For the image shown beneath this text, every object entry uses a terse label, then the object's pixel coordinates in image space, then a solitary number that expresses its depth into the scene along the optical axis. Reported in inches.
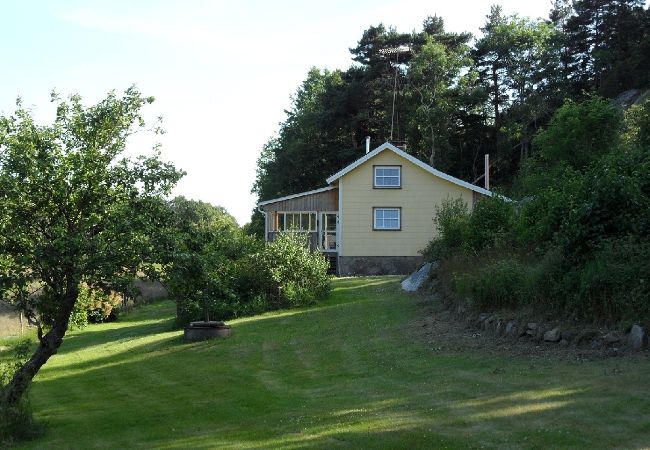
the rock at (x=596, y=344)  427.0
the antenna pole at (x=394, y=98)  2126.2
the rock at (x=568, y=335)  450.3
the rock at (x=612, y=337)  419.8
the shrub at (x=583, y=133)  930.7
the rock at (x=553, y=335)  458.6
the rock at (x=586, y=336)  436.8
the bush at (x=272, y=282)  882.1
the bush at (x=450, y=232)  807.8
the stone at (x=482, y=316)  559.0
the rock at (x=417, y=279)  858.1
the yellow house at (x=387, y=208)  1339.8
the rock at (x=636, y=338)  403.5
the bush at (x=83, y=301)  430.3
